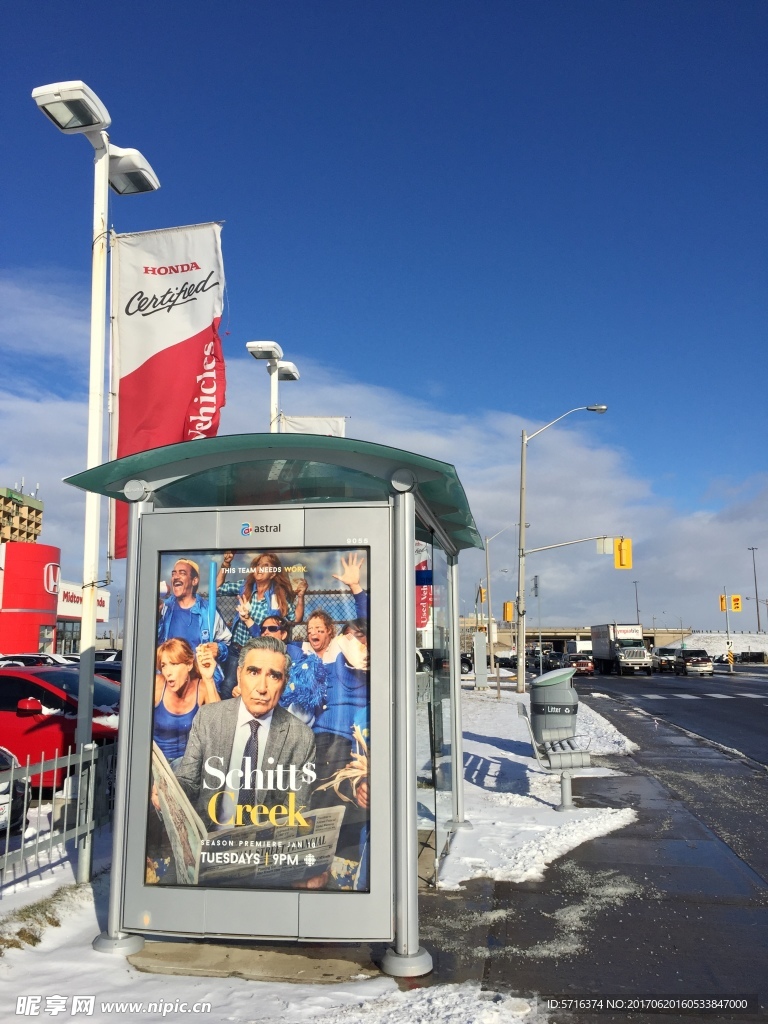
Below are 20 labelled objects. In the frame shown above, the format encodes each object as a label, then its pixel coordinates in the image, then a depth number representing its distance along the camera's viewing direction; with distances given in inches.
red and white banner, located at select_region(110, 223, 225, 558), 295.9
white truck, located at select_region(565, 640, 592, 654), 3090.6
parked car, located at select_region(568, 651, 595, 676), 2225.6
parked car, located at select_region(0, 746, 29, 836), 247.8
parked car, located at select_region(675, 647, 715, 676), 2063.5
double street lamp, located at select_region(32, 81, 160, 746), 274.1
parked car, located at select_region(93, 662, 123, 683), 634.8
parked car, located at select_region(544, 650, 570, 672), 2234.9
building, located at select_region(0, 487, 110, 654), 1344.7
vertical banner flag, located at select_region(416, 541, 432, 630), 273.6
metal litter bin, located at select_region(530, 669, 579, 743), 391.5
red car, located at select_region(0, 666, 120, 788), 369.7
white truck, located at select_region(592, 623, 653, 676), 2140.7
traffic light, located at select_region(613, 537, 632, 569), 1261.0
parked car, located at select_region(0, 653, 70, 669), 816.3
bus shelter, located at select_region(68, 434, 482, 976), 189.0
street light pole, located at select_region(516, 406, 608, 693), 1173.1
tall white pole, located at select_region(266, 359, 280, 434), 552.7
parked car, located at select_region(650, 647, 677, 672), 2362.2
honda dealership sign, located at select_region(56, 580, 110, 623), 1541.6
